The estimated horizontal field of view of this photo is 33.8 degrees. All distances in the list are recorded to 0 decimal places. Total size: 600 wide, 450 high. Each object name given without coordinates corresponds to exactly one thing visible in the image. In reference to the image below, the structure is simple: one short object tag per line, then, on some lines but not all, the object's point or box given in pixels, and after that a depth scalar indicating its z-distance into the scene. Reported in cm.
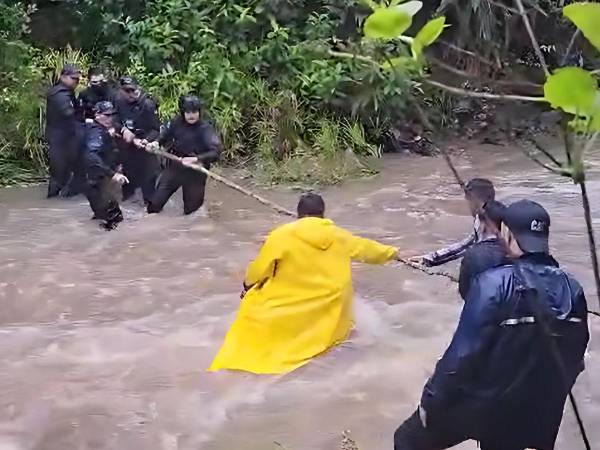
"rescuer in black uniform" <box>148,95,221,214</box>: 909
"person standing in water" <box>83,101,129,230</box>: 922
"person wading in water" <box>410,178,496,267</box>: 460
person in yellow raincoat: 536
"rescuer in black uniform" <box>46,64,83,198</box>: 1011
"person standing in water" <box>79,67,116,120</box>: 1048
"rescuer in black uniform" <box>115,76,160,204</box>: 970
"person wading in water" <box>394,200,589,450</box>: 312
